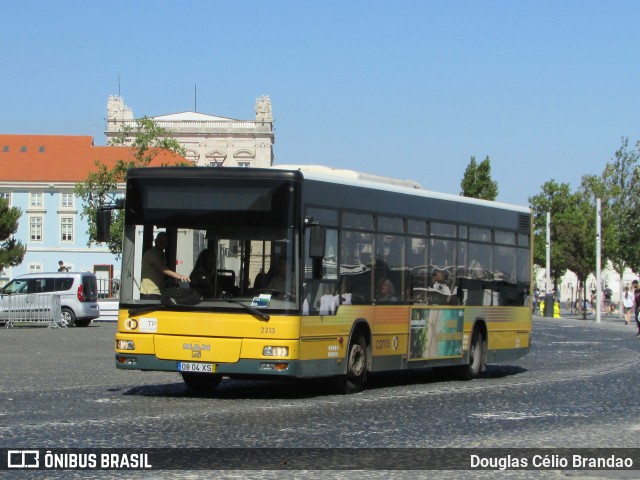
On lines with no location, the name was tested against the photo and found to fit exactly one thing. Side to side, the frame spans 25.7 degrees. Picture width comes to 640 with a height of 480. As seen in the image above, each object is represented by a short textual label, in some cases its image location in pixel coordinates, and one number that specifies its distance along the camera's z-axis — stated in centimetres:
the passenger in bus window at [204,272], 1717
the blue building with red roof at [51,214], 12462
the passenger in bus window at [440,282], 2155
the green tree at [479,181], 10588
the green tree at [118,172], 7569
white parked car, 4831
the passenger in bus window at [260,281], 1708
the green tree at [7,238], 8025
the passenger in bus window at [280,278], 1709
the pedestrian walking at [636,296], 4993
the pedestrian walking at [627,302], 6484
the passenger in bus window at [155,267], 1750
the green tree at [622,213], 7438
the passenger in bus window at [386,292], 1962
